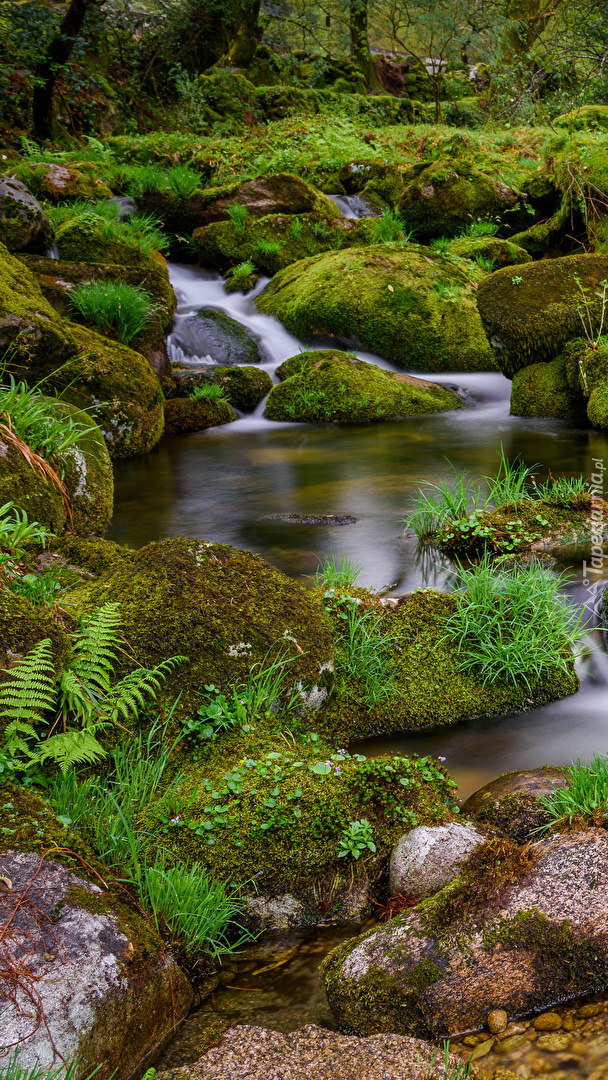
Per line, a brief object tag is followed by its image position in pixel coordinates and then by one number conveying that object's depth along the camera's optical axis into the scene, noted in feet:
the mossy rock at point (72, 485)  14.43
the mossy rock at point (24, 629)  9.80
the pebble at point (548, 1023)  6.74
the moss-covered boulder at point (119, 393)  25.14
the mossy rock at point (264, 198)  47.50
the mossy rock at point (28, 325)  20.10
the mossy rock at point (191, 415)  31.83
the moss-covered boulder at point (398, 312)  37.50
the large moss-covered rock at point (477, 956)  6.91
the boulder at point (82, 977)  6.17
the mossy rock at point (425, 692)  12.13
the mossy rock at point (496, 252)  44.16
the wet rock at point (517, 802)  9.41
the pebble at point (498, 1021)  6.78
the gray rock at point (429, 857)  8.33
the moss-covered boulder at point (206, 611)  10.88
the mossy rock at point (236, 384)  34.01
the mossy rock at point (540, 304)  29.66
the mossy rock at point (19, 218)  29.99
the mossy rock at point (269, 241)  45.85
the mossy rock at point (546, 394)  30.35
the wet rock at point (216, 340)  38.04
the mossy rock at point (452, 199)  49.19
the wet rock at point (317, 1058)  6.33
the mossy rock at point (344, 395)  32.91
